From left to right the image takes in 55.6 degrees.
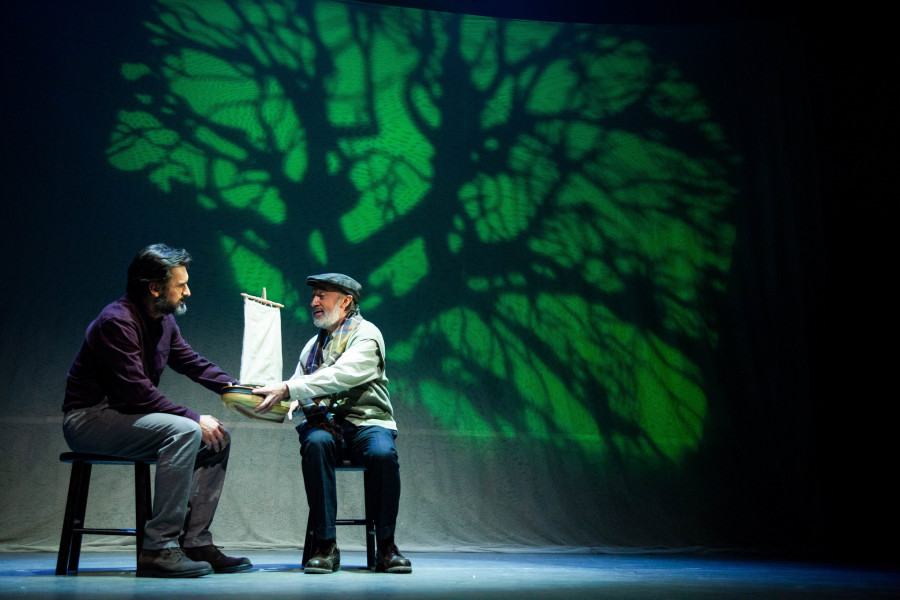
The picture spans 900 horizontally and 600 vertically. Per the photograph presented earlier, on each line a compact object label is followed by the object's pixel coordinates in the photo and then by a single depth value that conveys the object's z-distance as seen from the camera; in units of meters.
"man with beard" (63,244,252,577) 2.68
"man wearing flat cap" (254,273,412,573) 2.95
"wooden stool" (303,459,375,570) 3.07
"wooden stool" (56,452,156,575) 2.79
